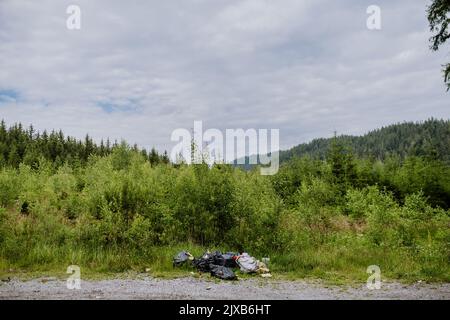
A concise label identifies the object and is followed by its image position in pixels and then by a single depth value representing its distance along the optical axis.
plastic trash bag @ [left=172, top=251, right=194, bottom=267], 11.38
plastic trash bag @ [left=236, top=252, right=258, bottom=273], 10.80
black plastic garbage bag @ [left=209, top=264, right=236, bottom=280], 10.17
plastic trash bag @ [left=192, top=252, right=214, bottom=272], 10.97
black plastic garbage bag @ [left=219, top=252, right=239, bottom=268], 11.11
